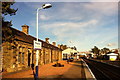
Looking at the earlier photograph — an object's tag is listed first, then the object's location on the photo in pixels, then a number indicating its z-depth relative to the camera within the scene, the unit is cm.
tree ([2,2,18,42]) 1204
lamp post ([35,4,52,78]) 928
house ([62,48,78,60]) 3366
